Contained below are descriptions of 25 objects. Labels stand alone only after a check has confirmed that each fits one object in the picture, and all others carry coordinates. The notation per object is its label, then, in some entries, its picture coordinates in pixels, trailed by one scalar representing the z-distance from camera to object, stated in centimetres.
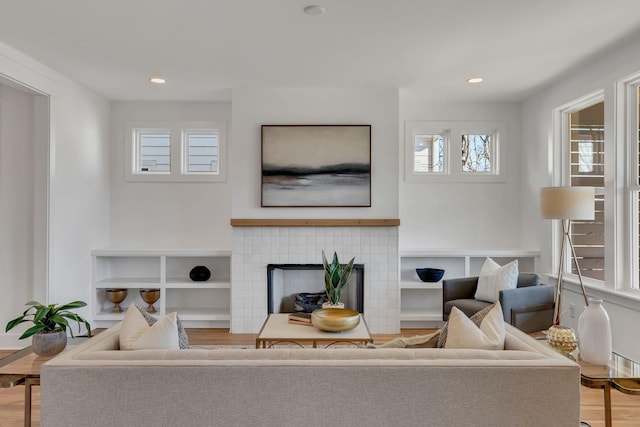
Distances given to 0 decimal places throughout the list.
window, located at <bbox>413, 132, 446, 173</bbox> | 497
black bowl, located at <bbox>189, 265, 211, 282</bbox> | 452
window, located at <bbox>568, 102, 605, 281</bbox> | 365
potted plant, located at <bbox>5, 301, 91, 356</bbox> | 208
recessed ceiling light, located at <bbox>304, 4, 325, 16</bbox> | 258
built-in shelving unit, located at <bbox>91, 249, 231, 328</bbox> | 446
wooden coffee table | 267
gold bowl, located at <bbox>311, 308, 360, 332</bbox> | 273
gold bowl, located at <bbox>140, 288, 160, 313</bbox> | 450
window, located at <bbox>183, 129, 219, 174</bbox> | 495
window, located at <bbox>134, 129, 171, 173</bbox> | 495
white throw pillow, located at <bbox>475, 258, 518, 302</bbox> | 365
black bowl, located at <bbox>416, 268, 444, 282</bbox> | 446
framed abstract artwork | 434
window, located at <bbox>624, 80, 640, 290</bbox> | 320
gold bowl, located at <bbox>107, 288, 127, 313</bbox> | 452
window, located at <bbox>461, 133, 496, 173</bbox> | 495
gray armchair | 340
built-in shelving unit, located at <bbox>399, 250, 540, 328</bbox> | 448
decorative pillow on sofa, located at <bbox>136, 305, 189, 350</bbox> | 202
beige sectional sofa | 156
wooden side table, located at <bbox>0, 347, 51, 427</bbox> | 184
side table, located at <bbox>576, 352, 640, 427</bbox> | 179
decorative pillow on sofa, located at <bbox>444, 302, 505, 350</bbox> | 179
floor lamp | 316
